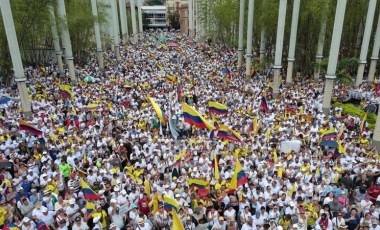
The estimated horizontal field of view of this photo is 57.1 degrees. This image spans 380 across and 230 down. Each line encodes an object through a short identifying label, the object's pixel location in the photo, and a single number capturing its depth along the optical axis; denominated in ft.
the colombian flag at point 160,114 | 38.48
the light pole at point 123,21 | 146.82
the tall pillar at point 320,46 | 62.39
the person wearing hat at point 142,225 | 22.24
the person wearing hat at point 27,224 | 21.67
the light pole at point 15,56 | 45.34
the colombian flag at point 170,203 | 24.06
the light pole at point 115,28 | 103.86
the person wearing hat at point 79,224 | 21.94
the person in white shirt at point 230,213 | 23.64
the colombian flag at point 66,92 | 47.74
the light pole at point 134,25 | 154.82
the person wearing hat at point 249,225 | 22.38
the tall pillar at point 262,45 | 76.29
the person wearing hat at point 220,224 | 22.52
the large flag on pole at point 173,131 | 37.40
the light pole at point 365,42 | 56.25
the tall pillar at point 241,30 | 81.21
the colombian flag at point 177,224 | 20.65
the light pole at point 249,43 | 73.15
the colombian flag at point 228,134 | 33.50
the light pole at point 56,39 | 64.59
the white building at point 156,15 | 253.03
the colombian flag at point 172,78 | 63.75
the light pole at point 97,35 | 84.69
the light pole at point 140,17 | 174.87
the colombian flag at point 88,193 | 24.97
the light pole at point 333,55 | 47.88
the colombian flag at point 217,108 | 38.77
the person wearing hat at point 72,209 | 24.07
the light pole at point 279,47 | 59.00
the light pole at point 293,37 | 60.70
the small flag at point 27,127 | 34.71
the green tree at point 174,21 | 258.98
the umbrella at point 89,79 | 66.95
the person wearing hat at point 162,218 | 23.58
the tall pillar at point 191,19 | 190.08
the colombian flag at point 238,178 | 25.90
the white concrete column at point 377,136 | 39.29
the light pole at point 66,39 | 65.87
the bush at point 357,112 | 45.82
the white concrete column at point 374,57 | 61.62
